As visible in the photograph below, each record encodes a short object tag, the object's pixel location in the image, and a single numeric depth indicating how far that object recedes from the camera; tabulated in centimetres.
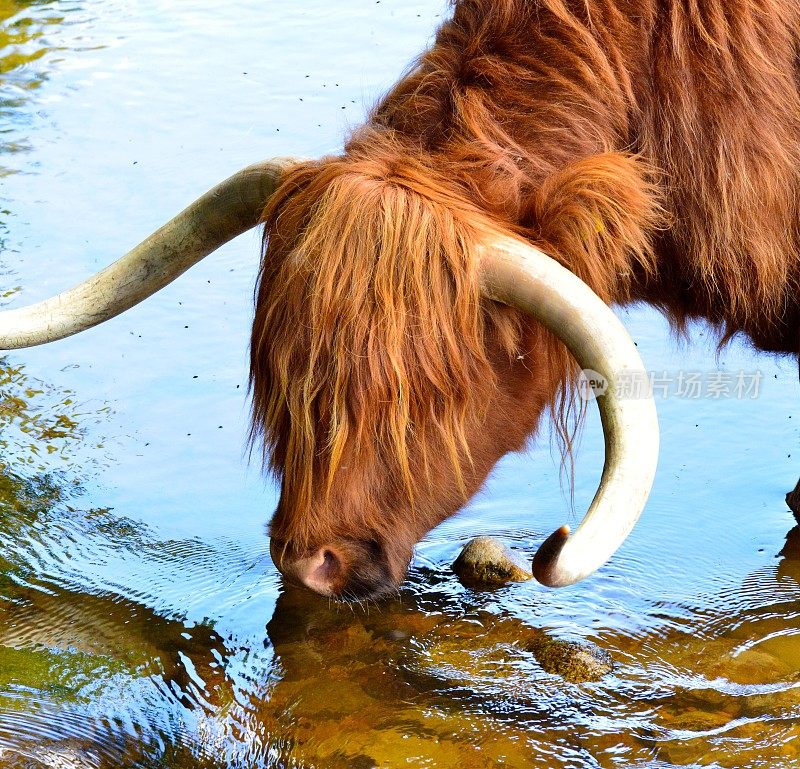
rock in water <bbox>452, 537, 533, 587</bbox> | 694
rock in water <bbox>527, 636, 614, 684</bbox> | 615
